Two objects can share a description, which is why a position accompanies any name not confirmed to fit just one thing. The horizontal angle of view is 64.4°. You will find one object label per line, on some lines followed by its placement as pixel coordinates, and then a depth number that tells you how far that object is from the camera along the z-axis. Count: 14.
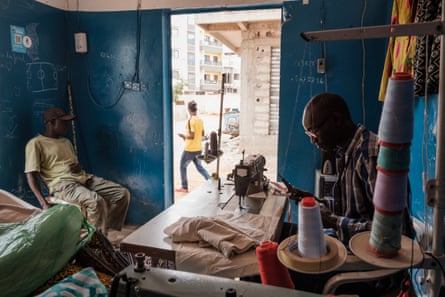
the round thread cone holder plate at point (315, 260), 0.87
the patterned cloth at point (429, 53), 1.25
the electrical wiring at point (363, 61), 2.73
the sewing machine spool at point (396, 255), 0.83
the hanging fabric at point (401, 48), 1.68
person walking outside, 4.60
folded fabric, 1.44
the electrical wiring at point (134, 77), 3.29
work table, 1.38
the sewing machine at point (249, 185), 1.94
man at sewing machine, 1.33
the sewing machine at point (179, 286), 0.90
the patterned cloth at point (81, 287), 1.19
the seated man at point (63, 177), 2.85
